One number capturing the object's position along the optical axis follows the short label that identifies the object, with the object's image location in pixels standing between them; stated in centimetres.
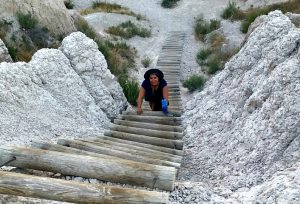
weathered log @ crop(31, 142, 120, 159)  342
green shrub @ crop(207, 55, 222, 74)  818
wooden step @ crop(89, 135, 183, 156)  406
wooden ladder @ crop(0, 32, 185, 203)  242
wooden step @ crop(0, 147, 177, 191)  277
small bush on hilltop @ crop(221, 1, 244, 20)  1166
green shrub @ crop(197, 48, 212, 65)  928
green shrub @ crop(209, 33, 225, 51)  944
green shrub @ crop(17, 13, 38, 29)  742
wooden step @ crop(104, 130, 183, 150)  431
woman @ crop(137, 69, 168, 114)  522
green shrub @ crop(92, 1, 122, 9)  1383
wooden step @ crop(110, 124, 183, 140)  464
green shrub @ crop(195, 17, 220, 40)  1117
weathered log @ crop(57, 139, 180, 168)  331
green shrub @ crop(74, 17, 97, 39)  900
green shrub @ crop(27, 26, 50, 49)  738
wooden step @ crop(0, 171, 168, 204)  239
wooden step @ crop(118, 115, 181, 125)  526
